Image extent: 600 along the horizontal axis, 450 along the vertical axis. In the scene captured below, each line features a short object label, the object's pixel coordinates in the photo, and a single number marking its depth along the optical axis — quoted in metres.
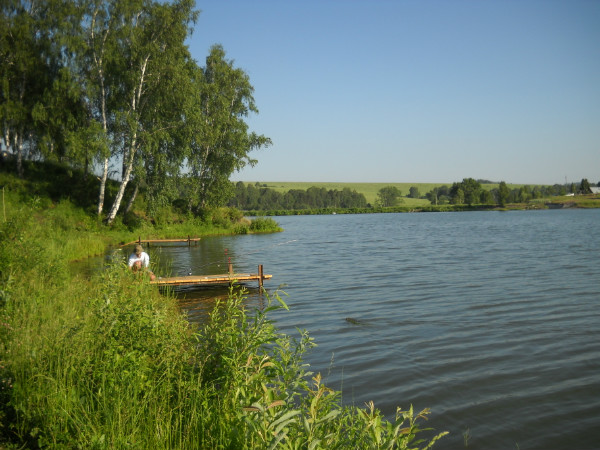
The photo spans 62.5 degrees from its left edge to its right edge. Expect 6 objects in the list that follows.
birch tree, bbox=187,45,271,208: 39.69
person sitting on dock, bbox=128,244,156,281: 13.57
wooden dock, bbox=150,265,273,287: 14.34
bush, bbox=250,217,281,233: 46.94
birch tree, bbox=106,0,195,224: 29.88
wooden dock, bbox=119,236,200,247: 32.03
